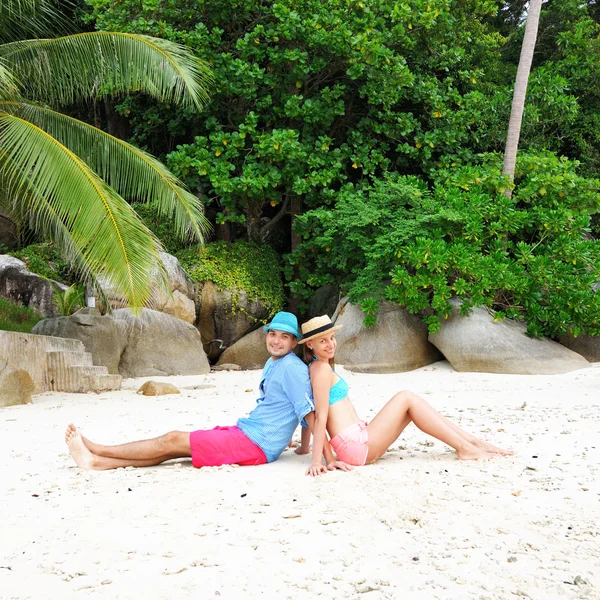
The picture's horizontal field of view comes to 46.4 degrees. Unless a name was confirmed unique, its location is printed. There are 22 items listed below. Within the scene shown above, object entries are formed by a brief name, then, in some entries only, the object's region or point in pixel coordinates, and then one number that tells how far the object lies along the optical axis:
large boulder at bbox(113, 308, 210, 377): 10.65
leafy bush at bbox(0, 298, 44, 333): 11.38
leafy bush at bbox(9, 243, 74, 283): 13.72
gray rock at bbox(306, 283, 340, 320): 13.96
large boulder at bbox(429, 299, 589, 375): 10.20
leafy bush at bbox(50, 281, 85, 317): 11.56
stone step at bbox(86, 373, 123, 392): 8.68
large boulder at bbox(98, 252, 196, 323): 11.43
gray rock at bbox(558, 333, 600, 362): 11.24
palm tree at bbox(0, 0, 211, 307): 7.60
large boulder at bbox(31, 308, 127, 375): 10.08
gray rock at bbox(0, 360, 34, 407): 7.41
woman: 4.33
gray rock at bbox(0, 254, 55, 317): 13.16
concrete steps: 8.52
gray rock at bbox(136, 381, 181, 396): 8.32
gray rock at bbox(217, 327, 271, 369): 12.97
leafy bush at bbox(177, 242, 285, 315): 13.02
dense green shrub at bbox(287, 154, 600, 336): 10.66
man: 4.45
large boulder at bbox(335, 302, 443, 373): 10.98
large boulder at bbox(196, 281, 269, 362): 13.03
